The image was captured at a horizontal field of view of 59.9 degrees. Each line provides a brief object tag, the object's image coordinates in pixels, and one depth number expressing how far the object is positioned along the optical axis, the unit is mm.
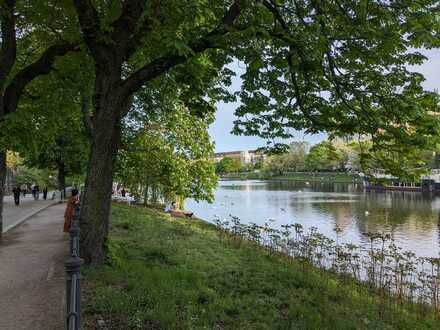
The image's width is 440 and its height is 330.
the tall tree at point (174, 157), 25953
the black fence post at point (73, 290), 3104
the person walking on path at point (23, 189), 42681
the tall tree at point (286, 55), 6004
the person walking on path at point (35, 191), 34031
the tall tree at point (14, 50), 9750
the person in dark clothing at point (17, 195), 26527
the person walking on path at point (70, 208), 11156
